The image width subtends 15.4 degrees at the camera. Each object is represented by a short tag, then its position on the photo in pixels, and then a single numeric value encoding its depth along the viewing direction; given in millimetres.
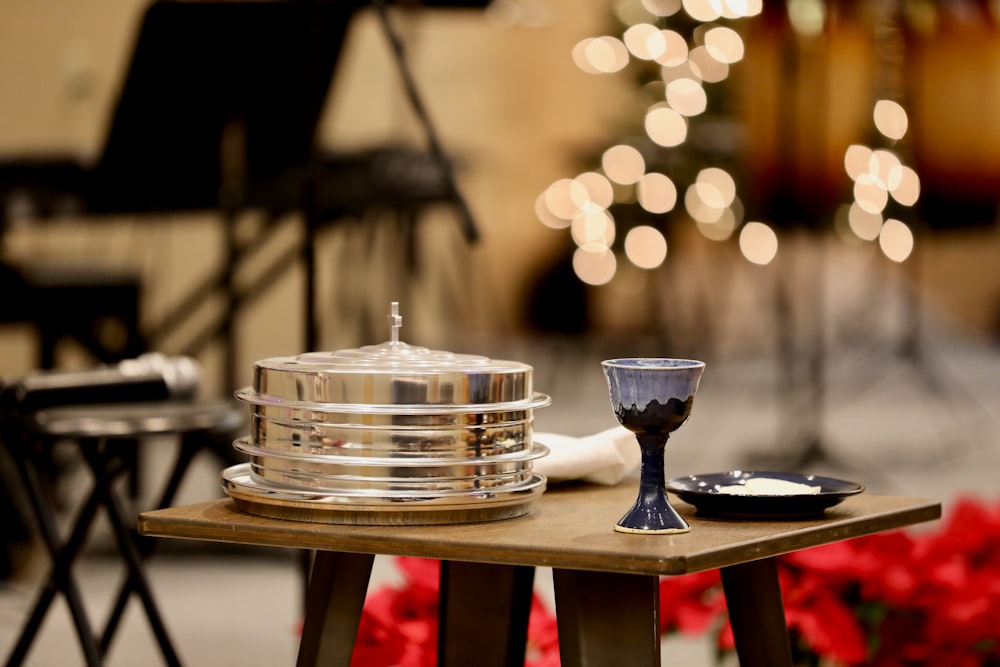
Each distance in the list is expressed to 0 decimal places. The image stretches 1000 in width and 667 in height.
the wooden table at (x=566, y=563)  3355
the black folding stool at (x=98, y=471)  4065
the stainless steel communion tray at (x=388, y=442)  3447
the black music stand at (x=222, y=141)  5210
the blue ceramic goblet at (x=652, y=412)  3406
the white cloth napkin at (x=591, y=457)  3712
